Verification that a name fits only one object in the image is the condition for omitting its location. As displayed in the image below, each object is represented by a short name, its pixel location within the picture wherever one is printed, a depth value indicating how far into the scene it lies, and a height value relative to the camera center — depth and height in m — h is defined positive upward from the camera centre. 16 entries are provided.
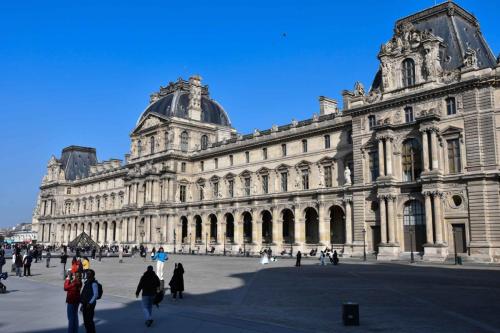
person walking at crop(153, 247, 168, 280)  24.81 -1.30
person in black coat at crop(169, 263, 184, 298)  20.17 -1.94
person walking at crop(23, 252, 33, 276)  32.88 -1.75
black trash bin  13.88 -2.27
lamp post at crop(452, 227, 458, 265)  43.98 -0.45
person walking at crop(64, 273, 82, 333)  12.05 -1.64
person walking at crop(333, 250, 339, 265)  41.56 -2.08
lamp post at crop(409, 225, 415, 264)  43.50 -0.36
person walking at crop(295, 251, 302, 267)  39.94 -1.99
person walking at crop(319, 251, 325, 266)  42.25 -2.05
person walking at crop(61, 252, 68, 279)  34.03 -1.58
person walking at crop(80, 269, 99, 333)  12.17 -1.65
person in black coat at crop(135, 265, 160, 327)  14.22 -1.61
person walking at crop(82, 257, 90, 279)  23.22 -1.30
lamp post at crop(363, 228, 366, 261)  48.47 -0.98
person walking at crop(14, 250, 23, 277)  32.72 -1.81
